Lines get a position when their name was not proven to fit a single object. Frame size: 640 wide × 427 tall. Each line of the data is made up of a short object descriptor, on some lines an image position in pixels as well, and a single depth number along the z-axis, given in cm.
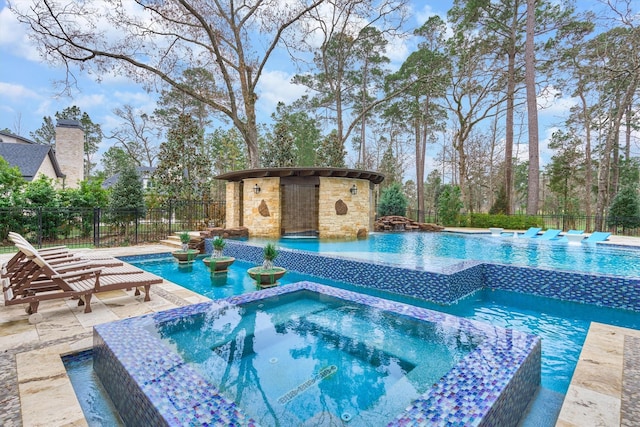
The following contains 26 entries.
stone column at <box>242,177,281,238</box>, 1281
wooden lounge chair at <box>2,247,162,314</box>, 405
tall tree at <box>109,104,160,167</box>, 2930
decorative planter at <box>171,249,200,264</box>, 870
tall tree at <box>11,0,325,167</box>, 1205
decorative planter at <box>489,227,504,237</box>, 1465
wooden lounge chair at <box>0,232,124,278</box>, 475
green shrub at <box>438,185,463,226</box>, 1881
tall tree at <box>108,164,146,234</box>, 1244
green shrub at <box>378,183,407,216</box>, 1900
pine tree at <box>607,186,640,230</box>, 1495
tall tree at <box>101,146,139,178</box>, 3706
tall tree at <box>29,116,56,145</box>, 3741
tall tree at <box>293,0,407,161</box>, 1759
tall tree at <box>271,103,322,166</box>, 2875
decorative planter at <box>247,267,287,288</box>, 635
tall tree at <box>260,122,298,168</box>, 2086
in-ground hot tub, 200
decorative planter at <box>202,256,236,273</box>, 761
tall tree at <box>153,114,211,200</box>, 1762
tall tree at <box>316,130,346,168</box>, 2088
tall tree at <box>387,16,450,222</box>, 1992
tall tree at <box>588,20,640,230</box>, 1038
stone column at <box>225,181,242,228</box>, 1412
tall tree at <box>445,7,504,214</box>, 1886
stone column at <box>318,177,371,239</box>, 1285
